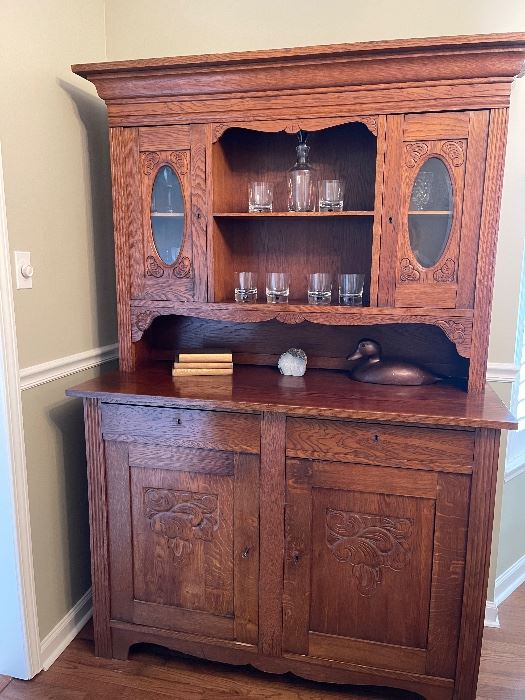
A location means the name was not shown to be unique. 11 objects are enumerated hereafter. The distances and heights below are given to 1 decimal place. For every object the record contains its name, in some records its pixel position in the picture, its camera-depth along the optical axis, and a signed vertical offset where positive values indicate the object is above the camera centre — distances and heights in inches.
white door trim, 61.7 -23.8
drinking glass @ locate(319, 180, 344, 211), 71.1 +8.5
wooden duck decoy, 71.1 -14.5
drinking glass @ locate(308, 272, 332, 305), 72.6 -3.7
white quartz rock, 76.2 -14.5
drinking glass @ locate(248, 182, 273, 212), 73.3 +8.4
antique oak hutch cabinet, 60.9 -17.8
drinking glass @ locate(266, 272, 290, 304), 73.7 -3.8
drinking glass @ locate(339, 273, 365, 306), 72.1 -3.8
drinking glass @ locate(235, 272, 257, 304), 74.2 -3.9
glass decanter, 72.5 +10.3
